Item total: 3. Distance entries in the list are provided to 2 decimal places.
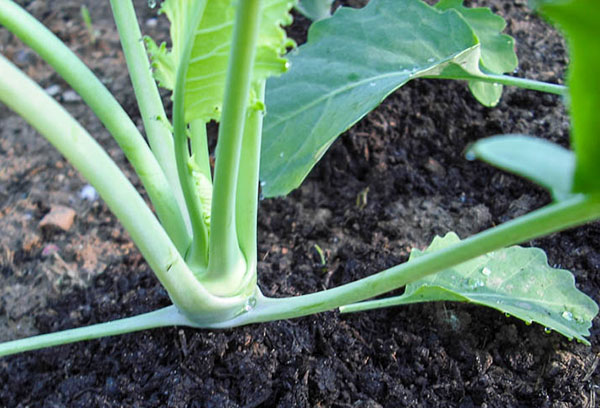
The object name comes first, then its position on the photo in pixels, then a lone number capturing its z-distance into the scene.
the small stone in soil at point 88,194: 0.46
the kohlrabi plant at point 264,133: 0.27
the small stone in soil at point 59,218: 0.44
